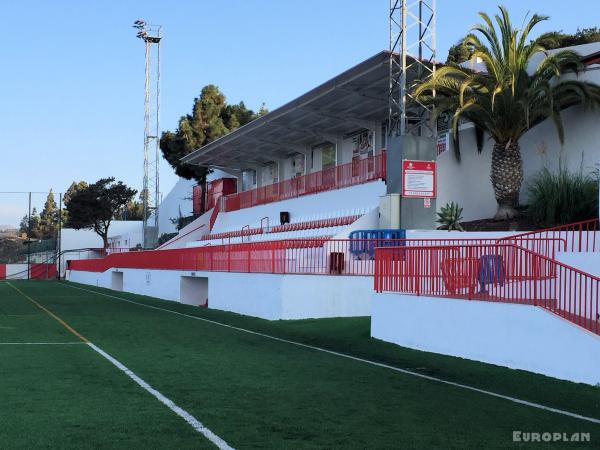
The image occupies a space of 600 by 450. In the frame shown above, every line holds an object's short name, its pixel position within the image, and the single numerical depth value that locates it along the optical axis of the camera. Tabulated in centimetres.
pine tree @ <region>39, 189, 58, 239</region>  13862
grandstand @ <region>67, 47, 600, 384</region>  1347
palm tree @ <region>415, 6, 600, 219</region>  2581
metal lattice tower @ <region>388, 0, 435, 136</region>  2736
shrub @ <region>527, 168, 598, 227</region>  2366
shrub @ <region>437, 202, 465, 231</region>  2697
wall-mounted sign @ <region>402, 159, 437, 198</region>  2662
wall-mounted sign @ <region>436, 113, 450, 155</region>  2980
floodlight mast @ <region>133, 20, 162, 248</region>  5847
